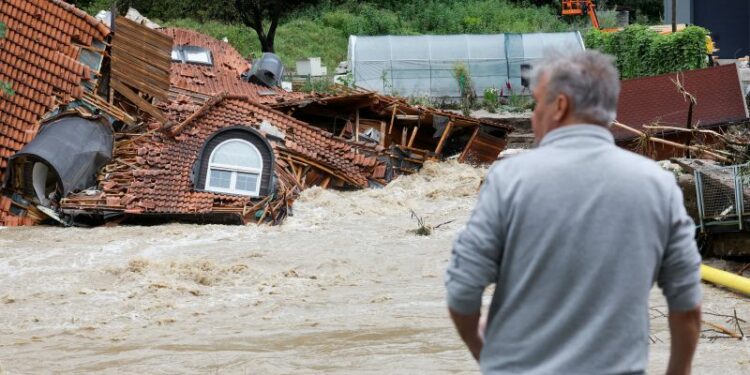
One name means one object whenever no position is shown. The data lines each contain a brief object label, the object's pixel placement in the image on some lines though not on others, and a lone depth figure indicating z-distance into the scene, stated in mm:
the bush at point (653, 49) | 33844
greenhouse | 36156
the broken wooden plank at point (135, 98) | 23188
